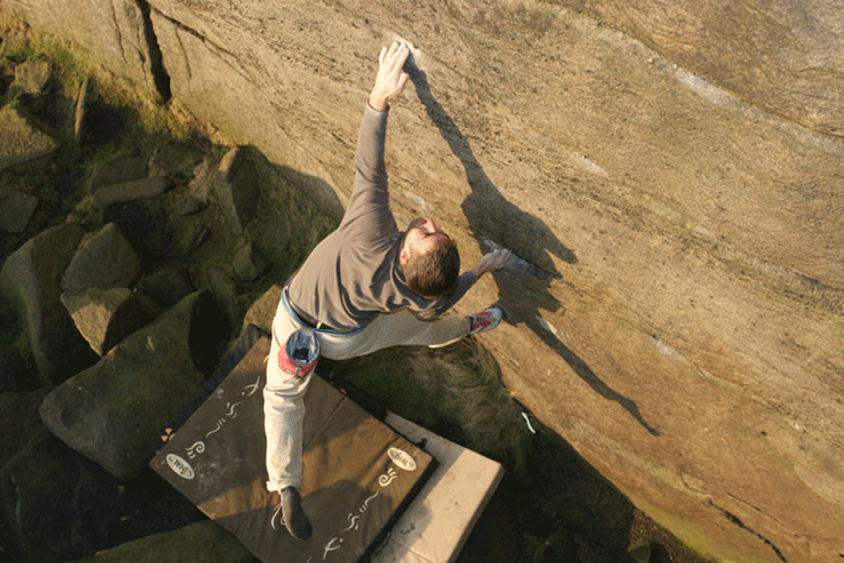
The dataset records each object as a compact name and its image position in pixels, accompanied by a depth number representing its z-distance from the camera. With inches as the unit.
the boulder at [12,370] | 205.2
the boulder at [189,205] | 217.2
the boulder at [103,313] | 189.0
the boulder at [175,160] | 221.1
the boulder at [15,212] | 222.7
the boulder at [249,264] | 206.1
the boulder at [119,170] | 225.1
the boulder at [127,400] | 182.2
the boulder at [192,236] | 216.5
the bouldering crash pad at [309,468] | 162.6
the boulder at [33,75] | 237.6
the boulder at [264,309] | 188.4
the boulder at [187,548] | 165.9
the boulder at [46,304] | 200.5
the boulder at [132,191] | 220.2
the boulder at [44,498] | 179.6
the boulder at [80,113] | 228.5
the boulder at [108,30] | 206.2
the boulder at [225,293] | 204.8
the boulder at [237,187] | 206.8
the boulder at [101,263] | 203.3
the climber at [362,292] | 124.2
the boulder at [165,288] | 211.2
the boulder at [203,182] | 217.6
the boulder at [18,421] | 189.3
